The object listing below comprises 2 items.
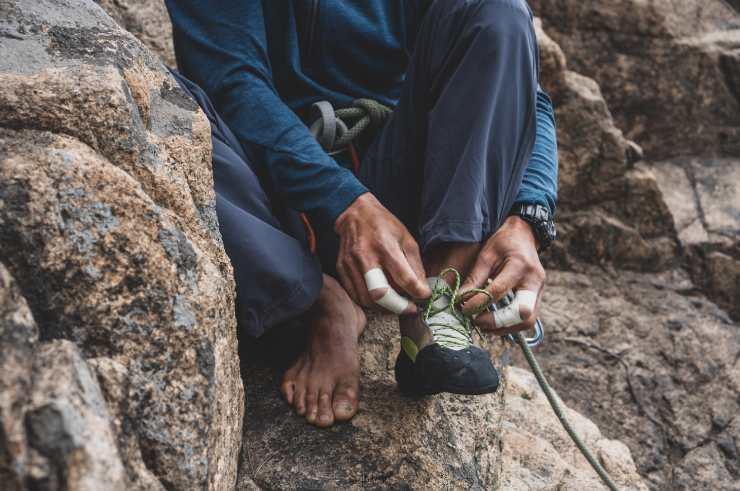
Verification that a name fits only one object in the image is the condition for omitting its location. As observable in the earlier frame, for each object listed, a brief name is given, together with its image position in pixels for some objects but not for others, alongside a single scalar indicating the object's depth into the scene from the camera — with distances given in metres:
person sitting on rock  1.52
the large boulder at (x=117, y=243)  0.99
